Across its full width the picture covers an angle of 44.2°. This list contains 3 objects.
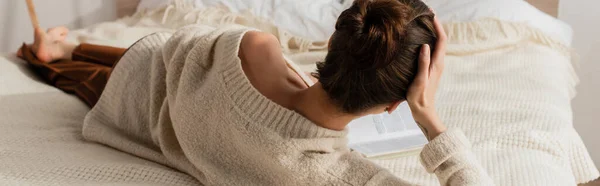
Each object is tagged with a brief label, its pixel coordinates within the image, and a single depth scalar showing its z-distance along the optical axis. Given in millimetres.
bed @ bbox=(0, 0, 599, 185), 1163
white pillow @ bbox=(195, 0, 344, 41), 2119
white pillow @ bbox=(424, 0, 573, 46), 2094
